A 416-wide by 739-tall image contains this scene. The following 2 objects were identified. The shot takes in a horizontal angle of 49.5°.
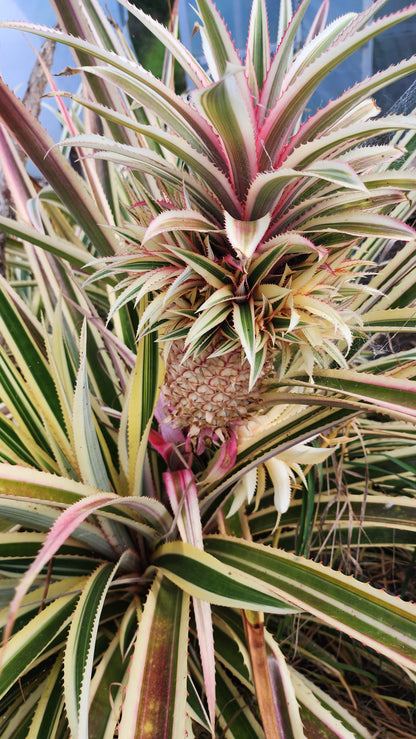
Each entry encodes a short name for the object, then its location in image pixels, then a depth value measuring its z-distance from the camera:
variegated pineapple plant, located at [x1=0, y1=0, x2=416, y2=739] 0.38
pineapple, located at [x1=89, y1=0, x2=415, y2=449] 0.35
